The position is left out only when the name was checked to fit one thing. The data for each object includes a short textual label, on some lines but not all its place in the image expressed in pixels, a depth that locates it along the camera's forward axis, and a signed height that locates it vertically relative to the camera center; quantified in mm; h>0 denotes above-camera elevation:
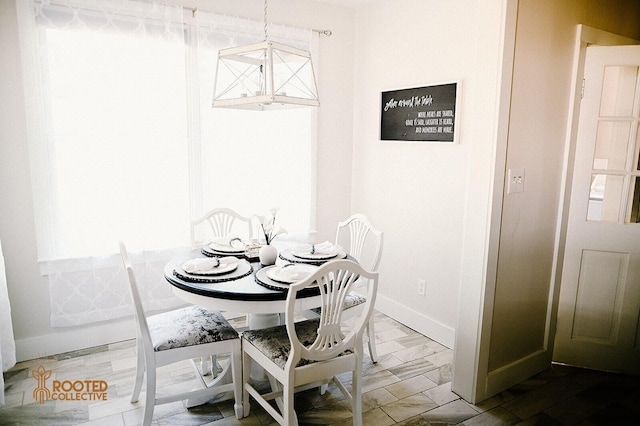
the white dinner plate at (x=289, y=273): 2152 -628
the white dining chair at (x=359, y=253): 2666 -706
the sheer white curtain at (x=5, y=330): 2477 -1090
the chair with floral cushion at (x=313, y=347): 1888 -941
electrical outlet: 3363 -1044
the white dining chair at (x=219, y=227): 2786 -584
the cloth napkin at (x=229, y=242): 2747 -600
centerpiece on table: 2447 -562
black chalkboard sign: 3037 +291
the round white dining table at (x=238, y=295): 2029 -693
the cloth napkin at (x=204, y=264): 2254 -617
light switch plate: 2355 -143
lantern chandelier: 2035 +387
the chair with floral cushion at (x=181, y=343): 2043 -960
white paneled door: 2600 -426
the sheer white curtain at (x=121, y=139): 2734 +56
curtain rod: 3626 +1000
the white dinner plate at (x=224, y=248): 2668 -616
